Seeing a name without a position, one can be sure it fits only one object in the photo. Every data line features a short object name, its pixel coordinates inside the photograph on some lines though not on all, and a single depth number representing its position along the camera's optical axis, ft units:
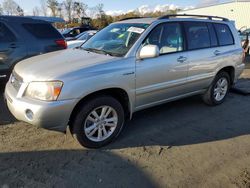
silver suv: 8.16
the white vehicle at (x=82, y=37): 23.69
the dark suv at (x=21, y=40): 14.18
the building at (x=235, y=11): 90.47
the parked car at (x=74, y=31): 45.48
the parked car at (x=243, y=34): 38.54
